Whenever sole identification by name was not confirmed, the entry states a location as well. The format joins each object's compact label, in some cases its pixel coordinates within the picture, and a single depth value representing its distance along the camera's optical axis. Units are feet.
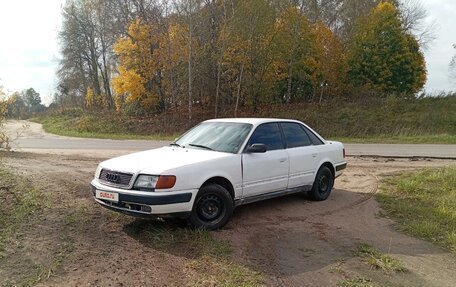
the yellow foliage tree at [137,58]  101.81
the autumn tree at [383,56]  115.55
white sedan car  17.01
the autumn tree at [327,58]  108.06
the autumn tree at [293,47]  99.91
